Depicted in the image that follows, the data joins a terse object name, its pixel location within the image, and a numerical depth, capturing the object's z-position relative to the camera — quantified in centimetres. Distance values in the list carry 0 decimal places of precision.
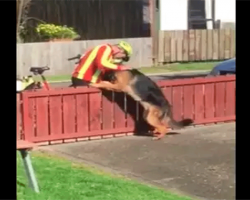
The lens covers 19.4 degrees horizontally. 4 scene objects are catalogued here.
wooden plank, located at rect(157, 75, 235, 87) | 1134
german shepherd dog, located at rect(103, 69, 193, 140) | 1076
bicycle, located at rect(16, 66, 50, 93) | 1077
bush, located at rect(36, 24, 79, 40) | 2464
